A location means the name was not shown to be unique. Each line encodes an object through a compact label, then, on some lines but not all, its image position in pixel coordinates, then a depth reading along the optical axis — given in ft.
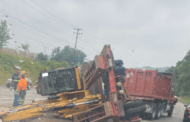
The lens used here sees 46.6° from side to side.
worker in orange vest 27.50
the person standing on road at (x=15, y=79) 28.91
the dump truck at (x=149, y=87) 39.32
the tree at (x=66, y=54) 164.61
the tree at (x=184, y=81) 131.23
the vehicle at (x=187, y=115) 35.67
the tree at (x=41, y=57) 182.80
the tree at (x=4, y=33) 127.54
